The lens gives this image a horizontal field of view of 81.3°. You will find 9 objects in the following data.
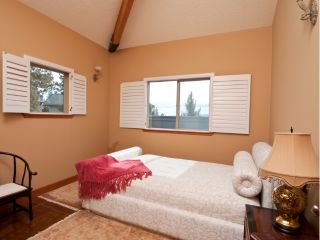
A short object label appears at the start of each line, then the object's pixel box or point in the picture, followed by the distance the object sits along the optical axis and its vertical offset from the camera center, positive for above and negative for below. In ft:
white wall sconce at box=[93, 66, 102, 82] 11.82 +2.94
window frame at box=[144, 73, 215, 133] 10.59 +2.45
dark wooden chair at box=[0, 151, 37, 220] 6.12 -2.57
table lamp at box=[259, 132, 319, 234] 2.94 -0.81
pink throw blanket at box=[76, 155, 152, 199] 6.82 -2.17
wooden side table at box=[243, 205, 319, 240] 3.28 -2.06
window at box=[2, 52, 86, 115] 7.43 +1.41
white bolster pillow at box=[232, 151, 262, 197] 5.20 -1.72
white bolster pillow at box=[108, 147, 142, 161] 8.54 -1.75
